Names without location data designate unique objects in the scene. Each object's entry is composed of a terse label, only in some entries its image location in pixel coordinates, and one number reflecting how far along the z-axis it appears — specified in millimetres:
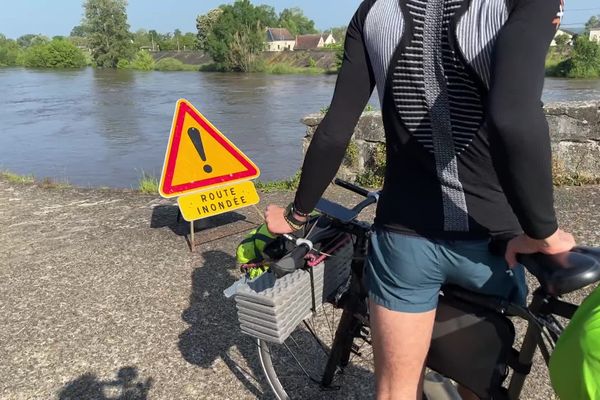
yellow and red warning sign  4582
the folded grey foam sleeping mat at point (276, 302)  1782
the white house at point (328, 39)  102575
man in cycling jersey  1181
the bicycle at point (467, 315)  1305
